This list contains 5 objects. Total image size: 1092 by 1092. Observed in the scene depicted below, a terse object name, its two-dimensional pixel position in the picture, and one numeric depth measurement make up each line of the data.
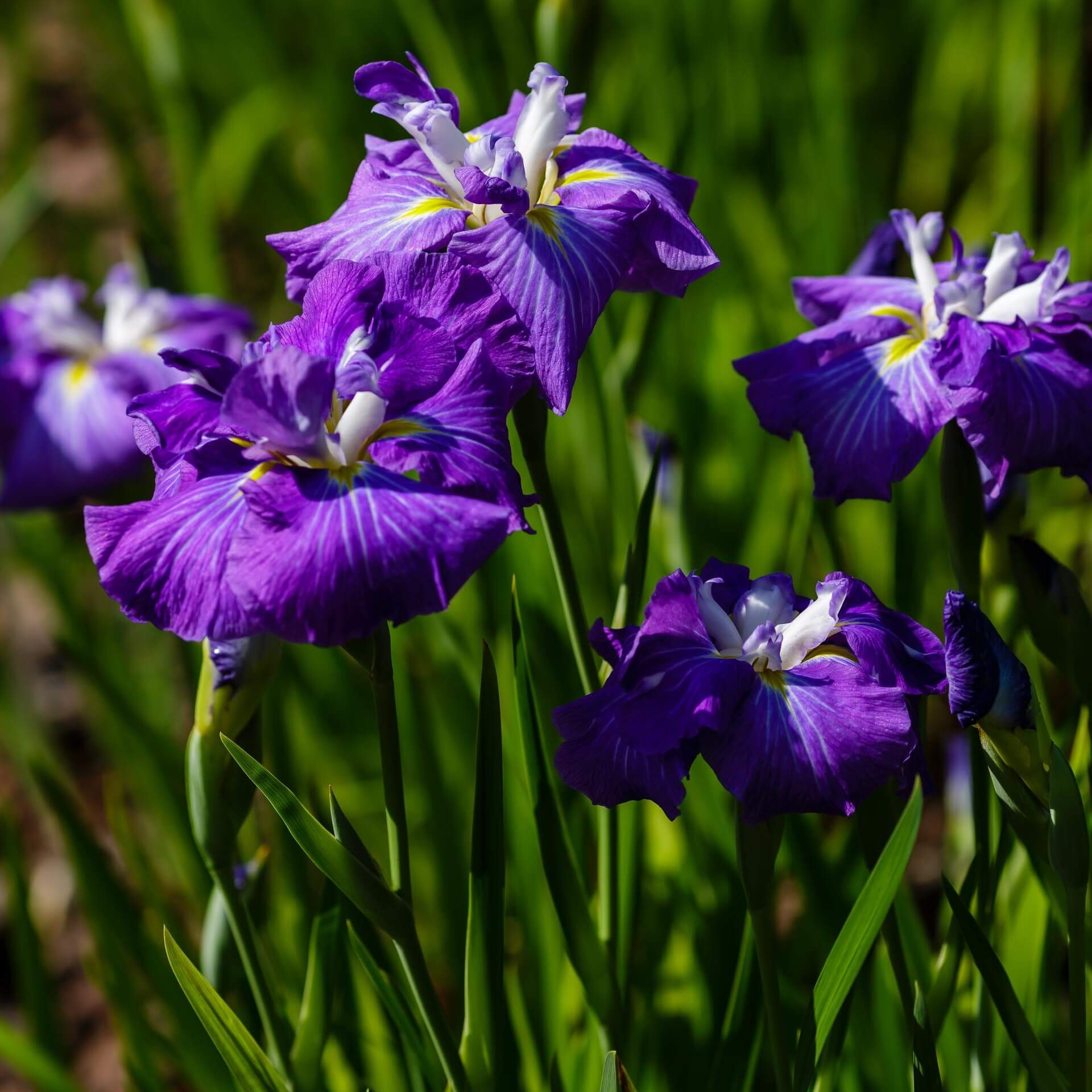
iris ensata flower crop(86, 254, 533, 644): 1.97
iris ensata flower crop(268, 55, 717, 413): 2.01
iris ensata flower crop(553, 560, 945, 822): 1.99
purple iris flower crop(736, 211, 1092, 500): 2.04
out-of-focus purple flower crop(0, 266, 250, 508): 2.31
